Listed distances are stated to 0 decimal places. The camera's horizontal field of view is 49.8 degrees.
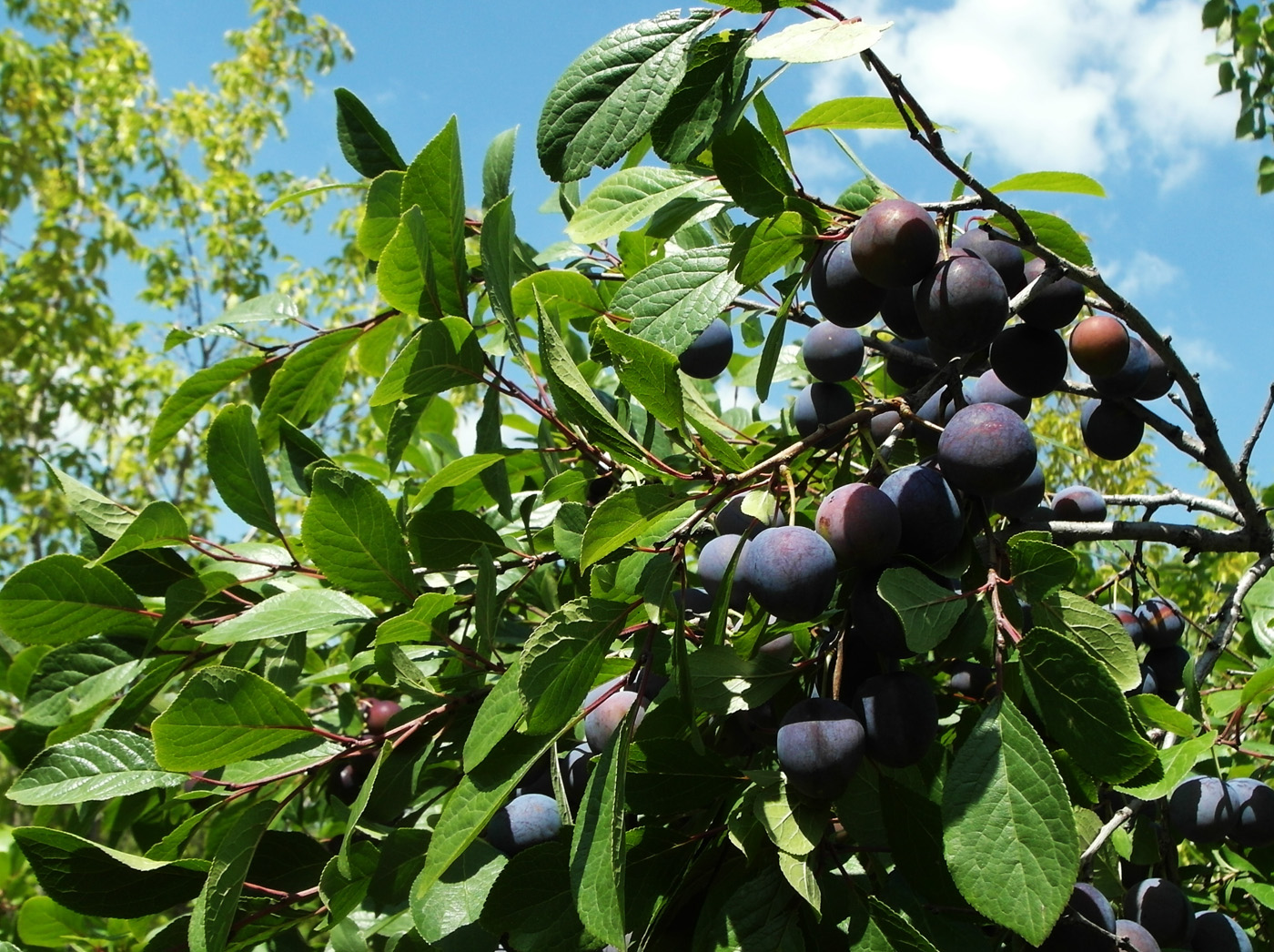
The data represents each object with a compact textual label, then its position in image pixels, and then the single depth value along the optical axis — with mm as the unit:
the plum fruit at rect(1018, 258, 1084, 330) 441
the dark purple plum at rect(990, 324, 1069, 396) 452
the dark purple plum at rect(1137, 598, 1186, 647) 587
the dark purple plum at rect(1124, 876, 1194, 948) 466
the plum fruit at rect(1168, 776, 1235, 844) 505
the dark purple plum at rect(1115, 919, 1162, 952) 435
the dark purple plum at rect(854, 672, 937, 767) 384
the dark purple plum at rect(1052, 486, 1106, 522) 560
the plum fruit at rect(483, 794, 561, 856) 460
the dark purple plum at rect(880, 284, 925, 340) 454
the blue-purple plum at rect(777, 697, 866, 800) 379
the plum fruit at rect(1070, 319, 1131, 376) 474
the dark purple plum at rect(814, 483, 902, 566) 392
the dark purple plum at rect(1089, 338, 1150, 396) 501
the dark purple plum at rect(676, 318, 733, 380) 538
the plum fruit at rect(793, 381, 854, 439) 534
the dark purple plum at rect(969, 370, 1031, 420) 490
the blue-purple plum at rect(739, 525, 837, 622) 382
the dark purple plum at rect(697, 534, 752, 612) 454
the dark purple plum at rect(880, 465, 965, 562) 400
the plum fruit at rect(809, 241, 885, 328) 418
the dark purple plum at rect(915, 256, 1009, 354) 407
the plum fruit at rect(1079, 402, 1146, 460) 521
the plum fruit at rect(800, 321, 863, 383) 518
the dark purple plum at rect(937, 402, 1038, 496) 396
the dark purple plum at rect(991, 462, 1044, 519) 465
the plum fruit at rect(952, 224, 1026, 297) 455
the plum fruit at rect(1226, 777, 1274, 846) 512
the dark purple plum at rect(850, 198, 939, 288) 395
